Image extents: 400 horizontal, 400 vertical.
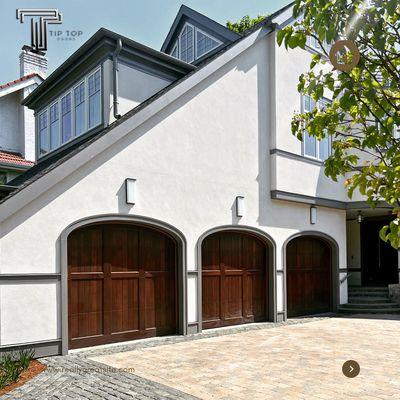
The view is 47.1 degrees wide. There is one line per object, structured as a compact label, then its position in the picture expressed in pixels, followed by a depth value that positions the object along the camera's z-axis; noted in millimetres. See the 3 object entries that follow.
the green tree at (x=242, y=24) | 26719
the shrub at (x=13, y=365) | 6895
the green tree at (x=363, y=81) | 2789
